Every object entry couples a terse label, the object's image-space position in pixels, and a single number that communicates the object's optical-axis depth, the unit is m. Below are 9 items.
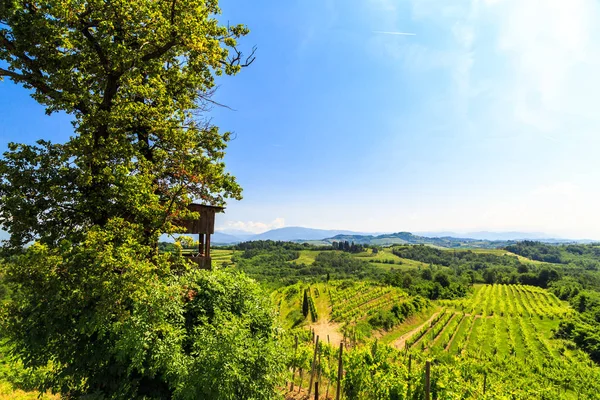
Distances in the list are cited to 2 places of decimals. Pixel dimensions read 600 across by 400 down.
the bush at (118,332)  6.37
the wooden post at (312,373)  12.95
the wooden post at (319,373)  14.06
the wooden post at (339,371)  11.49
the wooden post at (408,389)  11.17
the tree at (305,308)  48.25
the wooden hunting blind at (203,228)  12.45
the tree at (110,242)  6.56
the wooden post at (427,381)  8.94
